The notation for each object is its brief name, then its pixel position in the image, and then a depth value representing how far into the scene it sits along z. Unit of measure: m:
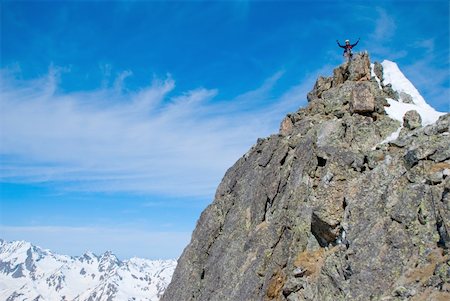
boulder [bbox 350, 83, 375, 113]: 44.19
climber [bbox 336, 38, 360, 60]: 53.69
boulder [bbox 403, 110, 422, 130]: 39.25
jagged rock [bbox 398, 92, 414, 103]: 50.27
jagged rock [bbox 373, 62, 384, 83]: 53.38
